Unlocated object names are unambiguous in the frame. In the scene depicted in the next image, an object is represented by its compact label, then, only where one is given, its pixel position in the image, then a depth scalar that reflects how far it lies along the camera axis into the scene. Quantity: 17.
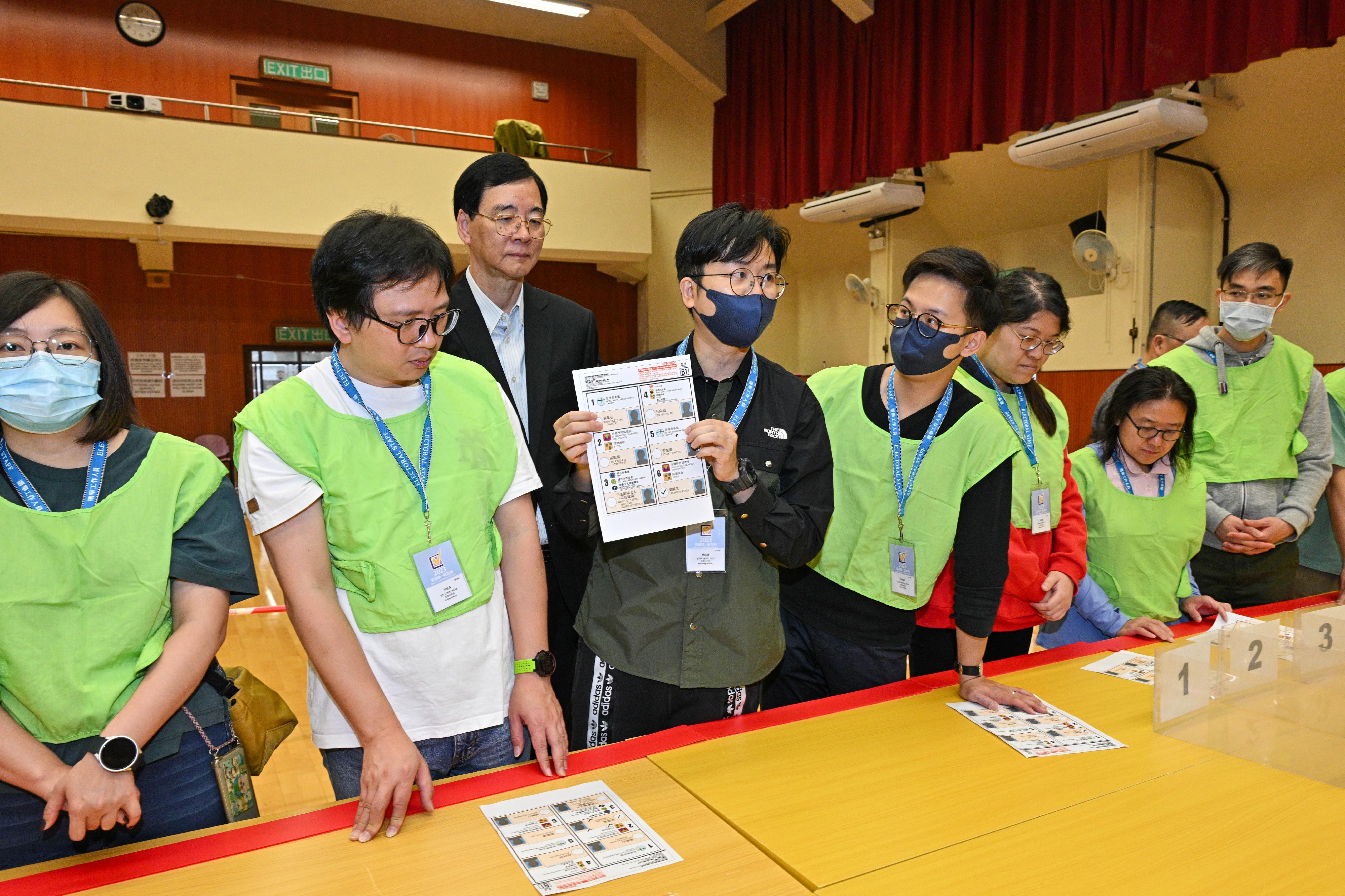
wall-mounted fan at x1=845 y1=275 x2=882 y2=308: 8.88
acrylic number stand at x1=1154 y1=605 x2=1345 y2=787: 1.47
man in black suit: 2.22
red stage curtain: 4.91
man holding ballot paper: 1.60
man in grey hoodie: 2.88
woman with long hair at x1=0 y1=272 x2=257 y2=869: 1.22
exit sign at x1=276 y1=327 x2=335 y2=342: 10.00
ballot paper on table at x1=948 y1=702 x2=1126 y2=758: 1.53
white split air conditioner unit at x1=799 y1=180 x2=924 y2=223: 7.75
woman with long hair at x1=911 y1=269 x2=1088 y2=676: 2.20
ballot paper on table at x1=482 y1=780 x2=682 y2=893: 1.12
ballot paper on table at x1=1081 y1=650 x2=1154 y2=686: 1.93
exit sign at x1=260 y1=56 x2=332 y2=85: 9.46
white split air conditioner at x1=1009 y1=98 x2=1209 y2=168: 5.27
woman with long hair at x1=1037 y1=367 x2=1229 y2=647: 2.34
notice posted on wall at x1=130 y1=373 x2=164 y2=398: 9.38
